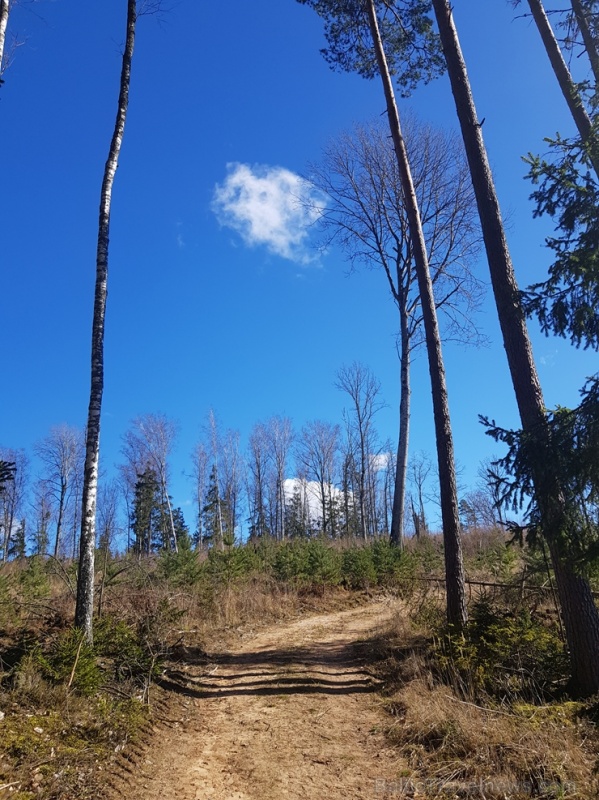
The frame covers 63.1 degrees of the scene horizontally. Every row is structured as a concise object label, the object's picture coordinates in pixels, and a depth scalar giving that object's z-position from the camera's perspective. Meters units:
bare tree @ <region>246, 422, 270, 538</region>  44.69
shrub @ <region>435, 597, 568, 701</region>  5.46
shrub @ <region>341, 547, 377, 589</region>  14.58
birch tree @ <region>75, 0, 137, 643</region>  6.15
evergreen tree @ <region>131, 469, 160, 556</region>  34.60
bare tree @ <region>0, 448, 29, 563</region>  35.09
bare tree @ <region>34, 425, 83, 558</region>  35.31
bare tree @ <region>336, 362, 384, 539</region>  32.72
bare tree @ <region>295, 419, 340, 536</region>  42.91
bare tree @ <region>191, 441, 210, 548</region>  38.86
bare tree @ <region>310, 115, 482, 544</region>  16.05
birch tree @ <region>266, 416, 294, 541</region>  41.87
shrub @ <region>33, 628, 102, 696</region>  4.92
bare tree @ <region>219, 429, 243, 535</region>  43.04
